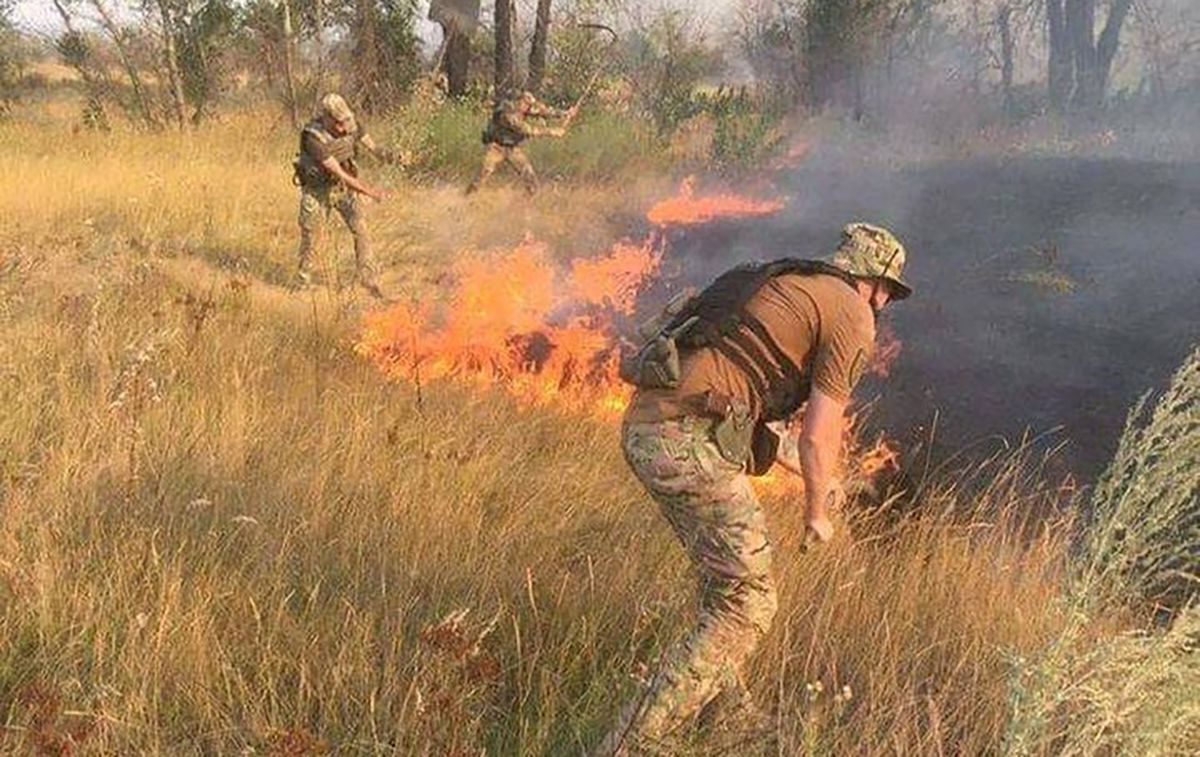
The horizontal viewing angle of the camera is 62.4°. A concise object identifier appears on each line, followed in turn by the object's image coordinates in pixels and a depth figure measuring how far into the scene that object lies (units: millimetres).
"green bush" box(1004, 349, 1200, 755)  1709
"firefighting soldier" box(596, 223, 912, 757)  2619
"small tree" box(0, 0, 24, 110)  20312
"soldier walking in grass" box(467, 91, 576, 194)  11383
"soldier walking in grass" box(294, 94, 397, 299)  8047
